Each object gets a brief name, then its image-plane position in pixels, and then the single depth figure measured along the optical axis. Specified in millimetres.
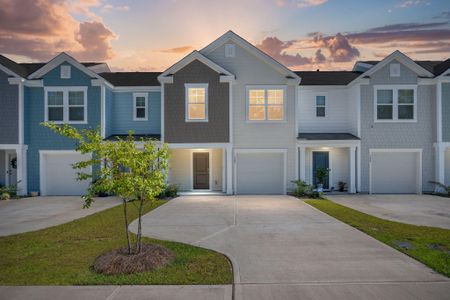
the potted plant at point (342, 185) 19625
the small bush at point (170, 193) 17864
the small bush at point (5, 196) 17477
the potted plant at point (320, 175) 19081
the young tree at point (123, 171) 6812
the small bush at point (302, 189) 17828
